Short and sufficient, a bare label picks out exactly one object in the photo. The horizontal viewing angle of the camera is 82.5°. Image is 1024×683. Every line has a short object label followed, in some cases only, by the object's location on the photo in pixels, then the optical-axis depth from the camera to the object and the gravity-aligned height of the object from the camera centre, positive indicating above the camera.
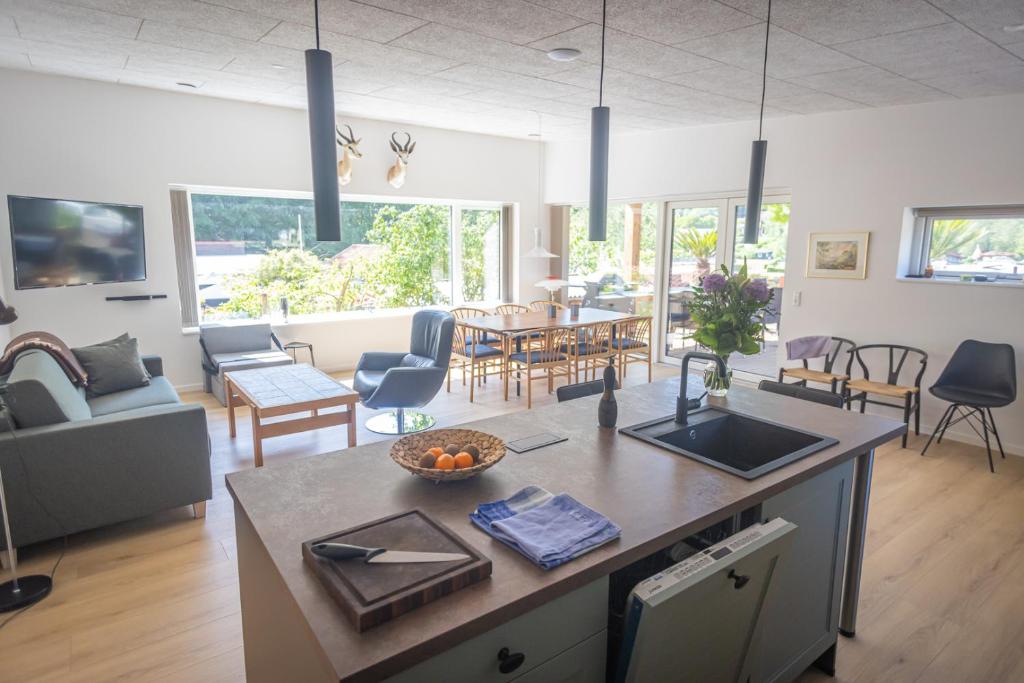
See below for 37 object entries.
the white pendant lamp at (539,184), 7.03 +0.90
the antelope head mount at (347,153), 6.04 +1.00
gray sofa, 2.68 -1.02
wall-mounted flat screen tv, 4.46 +0.04
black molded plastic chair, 4.05 -0.93
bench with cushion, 5.21 -0.96
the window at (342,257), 5.96 -0.08
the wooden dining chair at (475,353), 5.63 -0.99
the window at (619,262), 7.00 -0.12
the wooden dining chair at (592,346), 5.72 -0.93
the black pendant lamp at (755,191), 2.77 +0.30
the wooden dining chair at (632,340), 6.09 -0.93
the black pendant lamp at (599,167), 2.07 +0.30
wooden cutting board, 1.11 -0.66
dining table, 5.40 -0.68
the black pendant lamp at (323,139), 1.55 +0.29
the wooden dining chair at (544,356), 5.41 -0.98
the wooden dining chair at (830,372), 4.86 -1.01
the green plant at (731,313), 2.31 -0.24
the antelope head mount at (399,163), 6.50 +0.96
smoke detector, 3.57 +1.21
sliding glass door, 5.80 +0.00
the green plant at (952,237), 4.64 +0.15
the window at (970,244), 4.45 +0.09
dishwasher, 1.19 -0.78
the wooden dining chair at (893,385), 4.46 -1.02
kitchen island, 1.11 -0.69
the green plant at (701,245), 6.32 +0.09
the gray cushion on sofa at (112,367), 4.03 -0.83
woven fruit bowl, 1.68 -0.62
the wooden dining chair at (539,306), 7.42 -0.70
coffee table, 3.73 -0.97
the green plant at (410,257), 7.01 -0.08
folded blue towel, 1.33 -0.67
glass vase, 2.52 -0.56
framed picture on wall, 5.02 -0.02
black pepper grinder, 2.19 -0.59
